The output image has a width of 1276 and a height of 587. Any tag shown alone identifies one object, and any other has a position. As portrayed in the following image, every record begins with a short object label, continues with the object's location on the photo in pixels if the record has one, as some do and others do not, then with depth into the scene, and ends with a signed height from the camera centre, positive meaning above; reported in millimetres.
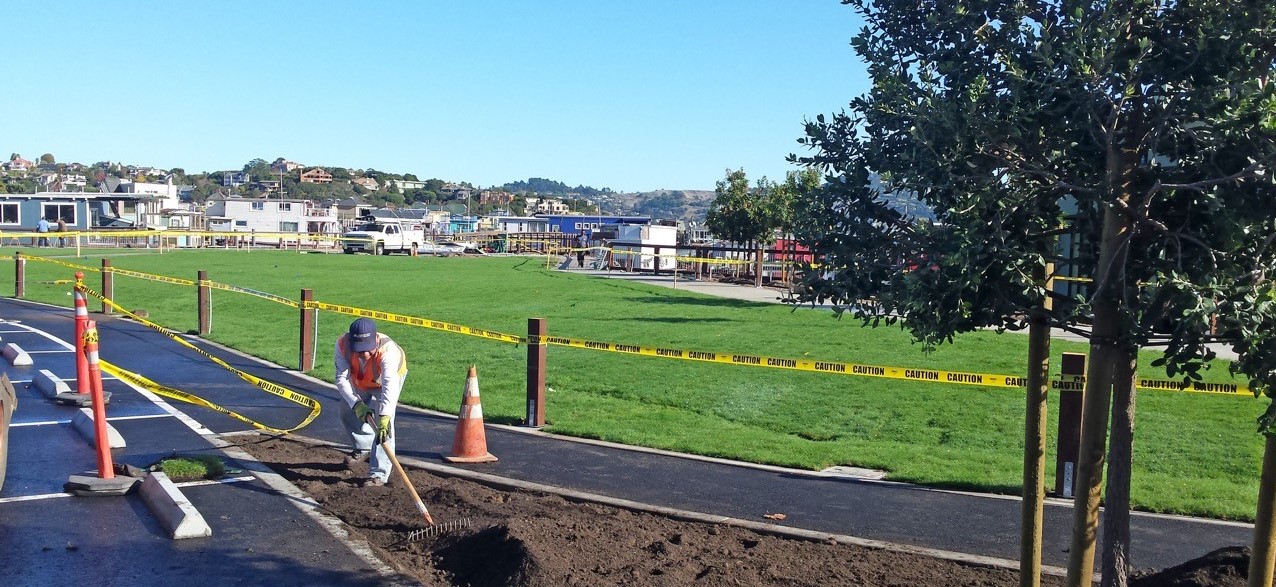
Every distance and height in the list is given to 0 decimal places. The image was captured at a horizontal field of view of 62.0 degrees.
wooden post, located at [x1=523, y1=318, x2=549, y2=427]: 11375 -1624
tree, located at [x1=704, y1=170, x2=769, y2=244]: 36281 +582
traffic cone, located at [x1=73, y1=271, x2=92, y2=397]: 9375 -1278
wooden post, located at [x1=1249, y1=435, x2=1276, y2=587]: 4484 -1222
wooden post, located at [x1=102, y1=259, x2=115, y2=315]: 21766 -1600
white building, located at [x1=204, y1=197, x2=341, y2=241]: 95375 -335
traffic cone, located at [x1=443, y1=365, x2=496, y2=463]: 9750 -1999
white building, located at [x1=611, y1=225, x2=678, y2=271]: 44156 -728
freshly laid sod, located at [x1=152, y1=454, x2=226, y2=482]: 8852 -2179
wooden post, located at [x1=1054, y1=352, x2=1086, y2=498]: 8492 -1473
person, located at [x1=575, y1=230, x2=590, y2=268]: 47653 -1182
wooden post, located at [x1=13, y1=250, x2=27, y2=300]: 26781 -1816
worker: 8555 -1399
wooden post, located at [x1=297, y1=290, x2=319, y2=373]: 15453 -1815
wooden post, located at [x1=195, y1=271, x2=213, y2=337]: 19828 -1707
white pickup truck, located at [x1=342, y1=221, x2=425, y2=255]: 58688 -1199
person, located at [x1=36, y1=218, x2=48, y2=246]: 53425 -1231
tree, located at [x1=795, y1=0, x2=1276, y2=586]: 3793 +229
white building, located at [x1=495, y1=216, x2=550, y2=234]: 107875 -212
